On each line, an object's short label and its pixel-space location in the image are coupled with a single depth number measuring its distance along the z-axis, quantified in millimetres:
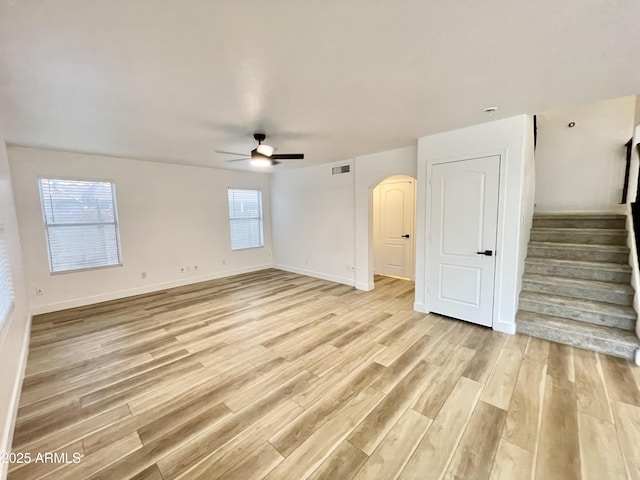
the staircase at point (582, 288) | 2875
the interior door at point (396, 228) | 5883
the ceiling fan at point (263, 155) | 3393
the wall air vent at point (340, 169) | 5258
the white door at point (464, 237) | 3316
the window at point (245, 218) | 6539
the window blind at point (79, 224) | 4289
